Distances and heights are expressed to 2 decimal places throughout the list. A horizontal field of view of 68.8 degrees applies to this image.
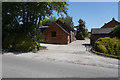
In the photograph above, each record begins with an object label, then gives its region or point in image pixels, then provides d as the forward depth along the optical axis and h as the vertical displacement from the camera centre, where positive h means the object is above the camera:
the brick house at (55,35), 22.45 +1.13
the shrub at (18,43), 10.93 -0.52
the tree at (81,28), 43.84 +5.81
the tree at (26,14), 11.56 +3.56
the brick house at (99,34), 17.96 +1.13
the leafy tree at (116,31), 14.20 +1.40
